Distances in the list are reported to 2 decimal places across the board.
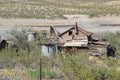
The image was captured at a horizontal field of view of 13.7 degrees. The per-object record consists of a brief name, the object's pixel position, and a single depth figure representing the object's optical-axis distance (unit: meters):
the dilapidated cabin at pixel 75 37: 45.34
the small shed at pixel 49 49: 41.28
